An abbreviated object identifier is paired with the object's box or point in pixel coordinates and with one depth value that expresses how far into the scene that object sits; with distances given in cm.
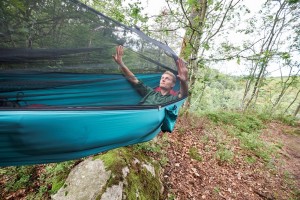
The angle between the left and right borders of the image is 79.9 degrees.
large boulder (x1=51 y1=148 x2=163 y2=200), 152
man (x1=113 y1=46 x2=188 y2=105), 187
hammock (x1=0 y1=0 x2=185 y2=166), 86
